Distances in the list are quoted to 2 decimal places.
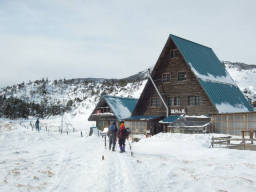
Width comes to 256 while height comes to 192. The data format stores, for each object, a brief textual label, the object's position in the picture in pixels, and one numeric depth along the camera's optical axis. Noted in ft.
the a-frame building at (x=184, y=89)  88.22
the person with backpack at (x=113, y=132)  54.75
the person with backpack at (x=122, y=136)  52.54
